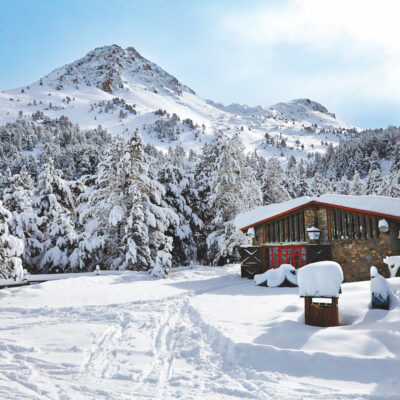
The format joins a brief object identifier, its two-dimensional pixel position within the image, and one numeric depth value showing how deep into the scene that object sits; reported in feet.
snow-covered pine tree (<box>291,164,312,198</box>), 154.30
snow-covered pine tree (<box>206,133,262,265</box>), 81.05
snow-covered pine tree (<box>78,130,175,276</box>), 67.31
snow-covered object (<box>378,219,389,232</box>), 49.42
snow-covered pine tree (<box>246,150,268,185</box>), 324.39
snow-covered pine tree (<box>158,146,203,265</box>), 87.51
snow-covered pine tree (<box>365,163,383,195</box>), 177.68
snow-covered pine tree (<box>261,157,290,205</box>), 113.29
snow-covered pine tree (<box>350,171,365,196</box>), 187.76
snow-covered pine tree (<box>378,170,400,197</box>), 143.00
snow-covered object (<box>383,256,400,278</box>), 38.45
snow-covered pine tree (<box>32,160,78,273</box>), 71.67
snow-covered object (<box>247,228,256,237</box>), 62.08
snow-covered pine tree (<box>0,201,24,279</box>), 40.70
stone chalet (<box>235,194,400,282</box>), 50.65
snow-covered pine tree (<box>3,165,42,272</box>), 70.64
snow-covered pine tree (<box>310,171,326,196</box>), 177.12
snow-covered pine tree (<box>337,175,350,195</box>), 222.89
